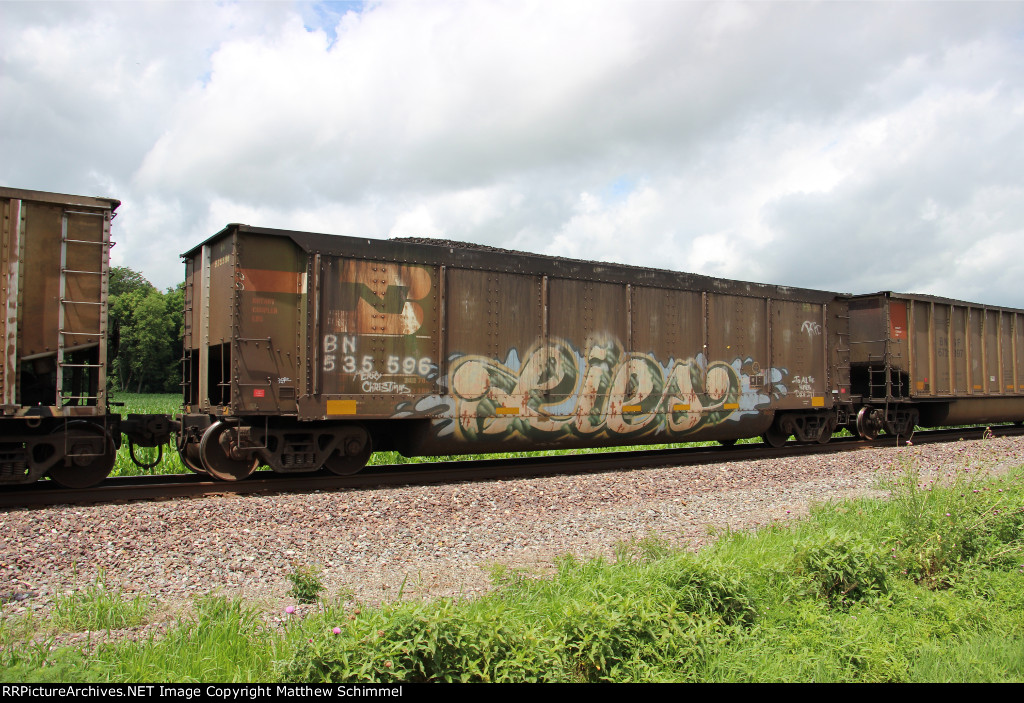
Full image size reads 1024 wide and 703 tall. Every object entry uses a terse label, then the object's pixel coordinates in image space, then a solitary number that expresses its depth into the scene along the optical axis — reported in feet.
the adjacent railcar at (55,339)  25.43
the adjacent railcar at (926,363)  54.19
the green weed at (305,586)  14.44
